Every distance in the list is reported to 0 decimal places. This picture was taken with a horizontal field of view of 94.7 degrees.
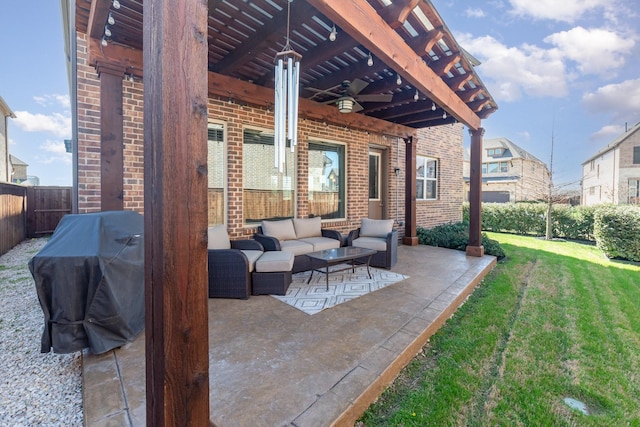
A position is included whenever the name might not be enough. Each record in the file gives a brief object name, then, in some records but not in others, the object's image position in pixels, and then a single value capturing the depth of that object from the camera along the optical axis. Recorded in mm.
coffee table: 4105
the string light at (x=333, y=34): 3188
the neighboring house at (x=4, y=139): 14258
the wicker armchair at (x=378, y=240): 5121
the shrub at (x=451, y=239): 6570
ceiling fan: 4570
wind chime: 3135
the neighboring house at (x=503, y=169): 24078
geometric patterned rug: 3568
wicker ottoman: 3828
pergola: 1137
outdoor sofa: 4703
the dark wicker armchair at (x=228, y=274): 3662
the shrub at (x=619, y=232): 6744
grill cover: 2268
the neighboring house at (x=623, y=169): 18047
